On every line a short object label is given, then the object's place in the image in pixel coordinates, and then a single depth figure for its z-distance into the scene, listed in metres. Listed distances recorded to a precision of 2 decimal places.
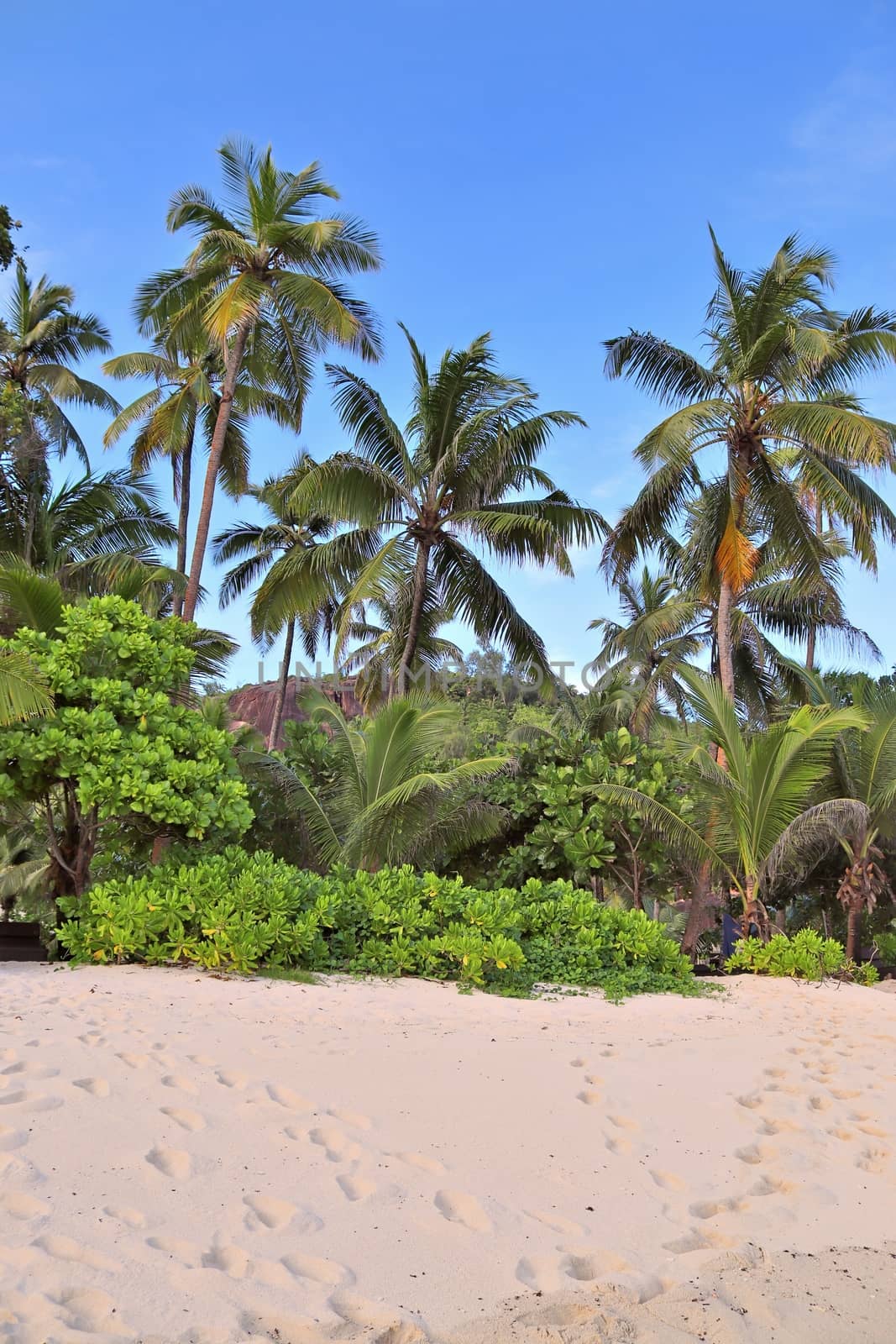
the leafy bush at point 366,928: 7.27
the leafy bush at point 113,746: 8.00
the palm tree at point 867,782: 12.99
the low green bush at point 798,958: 10.62
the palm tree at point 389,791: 10.80
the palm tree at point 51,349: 19.67
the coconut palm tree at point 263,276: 15.12
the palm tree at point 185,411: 16.95
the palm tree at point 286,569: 15.86
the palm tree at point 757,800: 11.40
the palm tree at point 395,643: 16.31
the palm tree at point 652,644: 20.56
